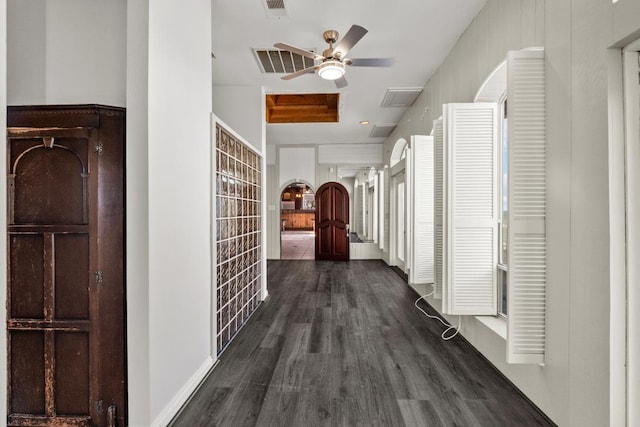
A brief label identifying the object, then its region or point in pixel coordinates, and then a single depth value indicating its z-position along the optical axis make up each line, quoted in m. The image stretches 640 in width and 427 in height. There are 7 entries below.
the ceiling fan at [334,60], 2.98
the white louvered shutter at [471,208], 2.88
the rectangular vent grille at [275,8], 2.84
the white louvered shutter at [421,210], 4.20
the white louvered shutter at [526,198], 2.06
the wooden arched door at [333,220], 8.38
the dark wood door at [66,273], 1.83
